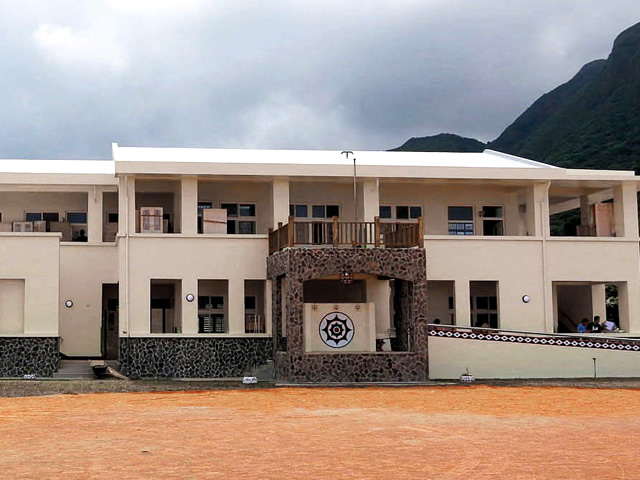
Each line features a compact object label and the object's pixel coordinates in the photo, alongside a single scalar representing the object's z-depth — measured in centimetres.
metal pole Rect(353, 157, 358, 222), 2670
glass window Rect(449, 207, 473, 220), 3050
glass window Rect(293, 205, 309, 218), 2936
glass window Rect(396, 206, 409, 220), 3012
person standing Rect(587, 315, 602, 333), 2876
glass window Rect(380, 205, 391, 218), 3002
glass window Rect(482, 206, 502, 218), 3064
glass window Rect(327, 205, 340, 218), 2953
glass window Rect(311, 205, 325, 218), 2950
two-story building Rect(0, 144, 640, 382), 2520
